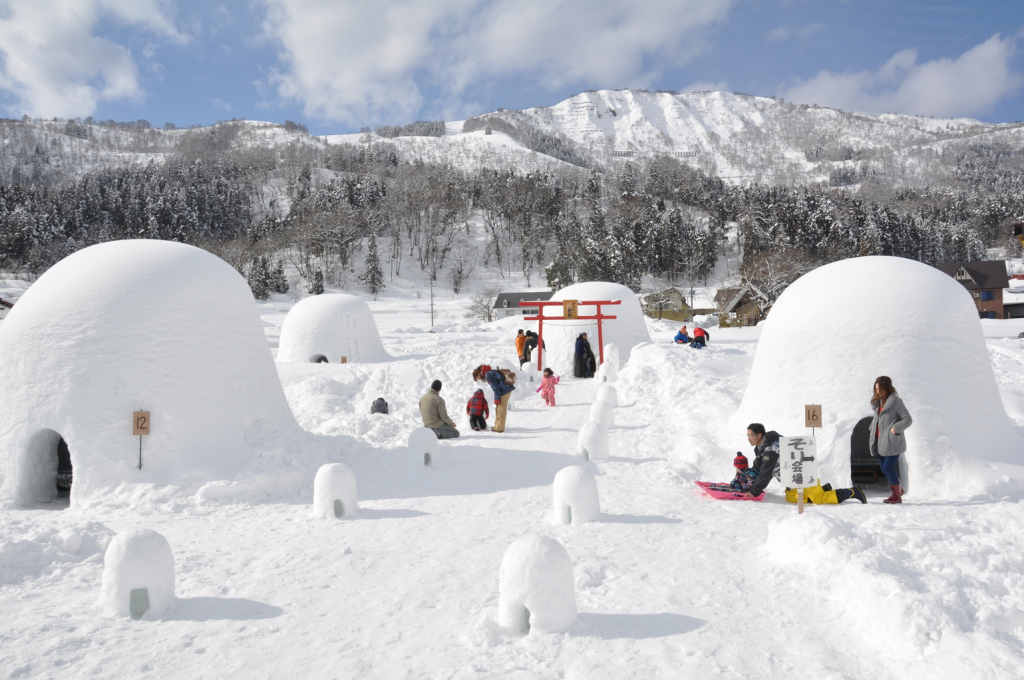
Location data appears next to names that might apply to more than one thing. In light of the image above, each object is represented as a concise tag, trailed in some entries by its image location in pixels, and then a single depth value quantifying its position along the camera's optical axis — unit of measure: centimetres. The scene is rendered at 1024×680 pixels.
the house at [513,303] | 5516
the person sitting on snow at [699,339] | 2222
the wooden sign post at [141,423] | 813
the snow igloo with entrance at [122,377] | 802
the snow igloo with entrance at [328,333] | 2275
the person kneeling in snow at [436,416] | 1208
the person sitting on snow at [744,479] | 785
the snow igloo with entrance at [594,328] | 2102
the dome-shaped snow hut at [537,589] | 422
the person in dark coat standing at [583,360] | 2002
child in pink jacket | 1603
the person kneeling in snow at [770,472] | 748
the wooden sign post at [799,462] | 655
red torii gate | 2014
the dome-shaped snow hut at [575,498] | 678
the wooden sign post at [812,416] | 730
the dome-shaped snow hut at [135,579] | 458
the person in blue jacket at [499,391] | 1273
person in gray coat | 737
